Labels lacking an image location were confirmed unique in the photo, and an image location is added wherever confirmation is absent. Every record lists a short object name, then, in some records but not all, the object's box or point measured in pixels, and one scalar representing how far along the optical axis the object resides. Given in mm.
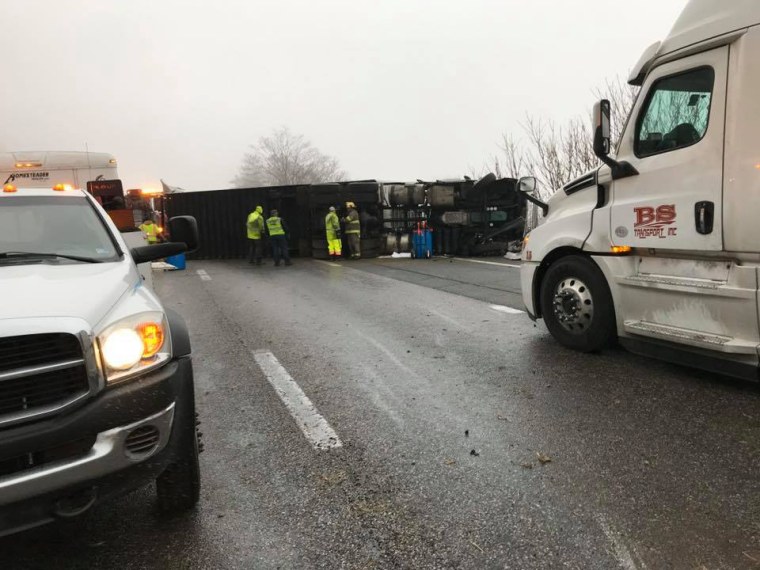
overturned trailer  17047
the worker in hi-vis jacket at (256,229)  16359
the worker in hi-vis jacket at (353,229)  16953
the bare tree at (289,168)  80188
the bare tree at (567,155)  18844
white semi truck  3619
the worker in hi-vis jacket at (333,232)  16859
